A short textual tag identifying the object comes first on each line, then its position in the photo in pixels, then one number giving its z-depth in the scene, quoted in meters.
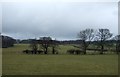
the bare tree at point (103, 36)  33.80
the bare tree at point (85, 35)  35.23
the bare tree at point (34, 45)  34.87
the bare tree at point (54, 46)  35.83
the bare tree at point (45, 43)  35.24
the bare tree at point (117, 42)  30.95
